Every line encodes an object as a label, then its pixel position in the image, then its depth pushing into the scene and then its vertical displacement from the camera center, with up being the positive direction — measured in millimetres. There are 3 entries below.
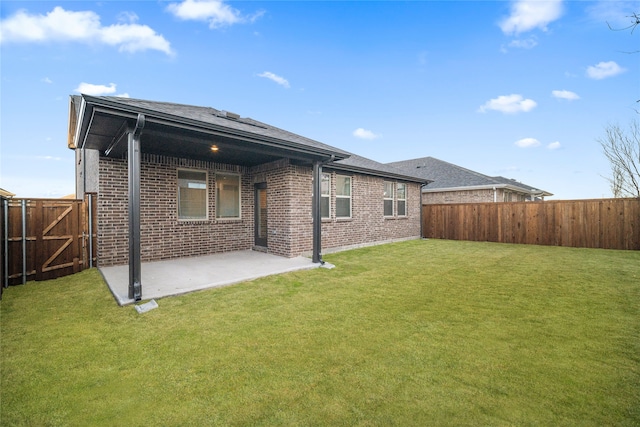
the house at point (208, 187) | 4656 +785
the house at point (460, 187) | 14680 +1333
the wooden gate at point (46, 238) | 5438 -457
